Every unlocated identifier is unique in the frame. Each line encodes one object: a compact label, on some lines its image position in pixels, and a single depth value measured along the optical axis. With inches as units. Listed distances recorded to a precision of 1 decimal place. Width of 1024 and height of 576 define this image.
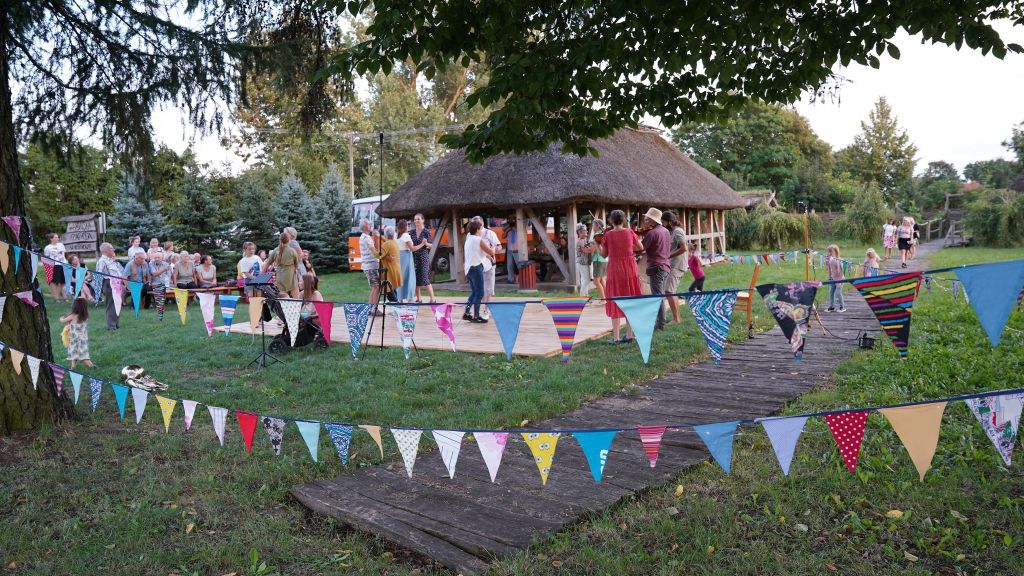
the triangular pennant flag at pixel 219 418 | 164.2
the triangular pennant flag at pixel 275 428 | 157.8
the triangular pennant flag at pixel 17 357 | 193.3
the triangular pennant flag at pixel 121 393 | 179.1
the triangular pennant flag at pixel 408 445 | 140.6
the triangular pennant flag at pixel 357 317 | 198.8
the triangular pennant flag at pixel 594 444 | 126.3
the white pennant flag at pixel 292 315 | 225.9
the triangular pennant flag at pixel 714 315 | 163.3
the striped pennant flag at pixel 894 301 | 135.7
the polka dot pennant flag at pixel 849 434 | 122.7
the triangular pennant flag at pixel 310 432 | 147.2
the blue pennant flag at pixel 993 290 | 116.3
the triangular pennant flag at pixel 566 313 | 174.7
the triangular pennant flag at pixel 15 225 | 203.8
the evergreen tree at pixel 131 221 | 828.6
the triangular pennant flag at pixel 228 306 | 246.8
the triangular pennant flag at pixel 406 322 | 230.7
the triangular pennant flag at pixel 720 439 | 121.2
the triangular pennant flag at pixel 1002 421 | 110.0
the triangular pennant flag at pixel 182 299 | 251.6
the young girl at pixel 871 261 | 411.3
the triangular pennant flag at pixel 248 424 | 157.9
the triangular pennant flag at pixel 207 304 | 252.9
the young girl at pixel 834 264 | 378.3
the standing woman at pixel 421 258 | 423.8
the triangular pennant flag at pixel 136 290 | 234.9
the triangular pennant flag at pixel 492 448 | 132.9
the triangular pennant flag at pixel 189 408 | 169.6
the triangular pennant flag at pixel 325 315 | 207.3
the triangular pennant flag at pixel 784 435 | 118.5
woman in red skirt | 300.8
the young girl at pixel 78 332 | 314.3
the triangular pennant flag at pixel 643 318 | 162.4
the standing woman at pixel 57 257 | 577.9
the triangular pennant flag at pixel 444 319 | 209.3
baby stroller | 340.5
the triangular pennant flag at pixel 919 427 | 108.9
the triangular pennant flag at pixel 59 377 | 214.1
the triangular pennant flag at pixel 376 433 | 145.5
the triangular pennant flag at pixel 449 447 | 136.7
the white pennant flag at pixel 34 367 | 192.7
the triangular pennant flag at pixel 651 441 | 129.5
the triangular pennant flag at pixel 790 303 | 150.1
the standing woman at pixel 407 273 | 413.7
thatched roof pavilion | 595.5
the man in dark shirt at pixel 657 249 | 320.2
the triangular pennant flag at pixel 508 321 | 175.5
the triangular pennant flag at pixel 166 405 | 169.6
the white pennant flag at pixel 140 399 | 180.8
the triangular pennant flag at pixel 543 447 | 130.6
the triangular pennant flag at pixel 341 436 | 146.6
